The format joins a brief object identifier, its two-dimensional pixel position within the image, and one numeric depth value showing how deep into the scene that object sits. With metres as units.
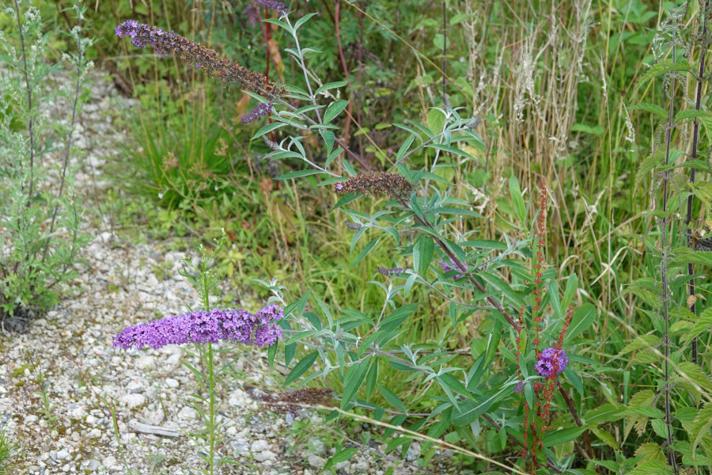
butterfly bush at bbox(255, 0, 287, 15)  2.56
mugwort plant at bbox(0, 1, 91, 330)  3.18
